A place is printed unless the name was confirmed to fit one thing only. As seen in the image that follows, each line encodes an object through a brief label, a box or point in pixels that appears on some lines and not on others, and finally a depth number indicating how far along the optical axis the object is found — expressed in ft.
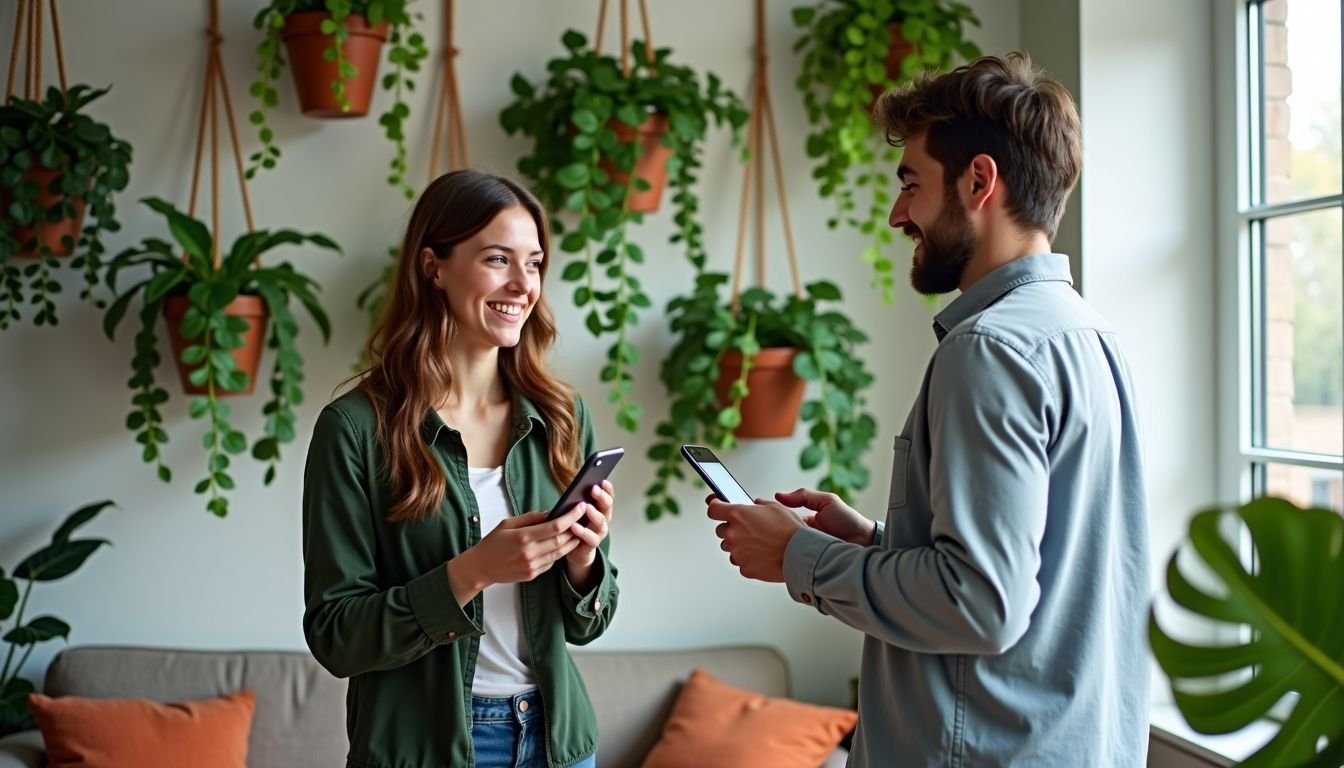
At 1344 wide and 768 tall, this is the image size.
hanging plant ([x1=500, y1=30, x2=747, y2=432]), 8.70
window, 7.86
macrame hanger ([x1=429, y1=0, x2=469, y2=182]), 9.37
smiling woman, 5.24
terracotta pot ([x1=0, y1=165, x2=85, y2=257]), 8.20
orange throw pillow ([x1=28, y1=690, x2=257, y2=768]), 7.95
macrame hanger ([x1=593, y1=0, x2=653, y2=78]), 9.11
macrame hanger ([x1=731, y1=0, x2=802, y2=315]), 9.86
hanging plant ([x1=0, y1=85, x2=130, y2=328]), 8.08
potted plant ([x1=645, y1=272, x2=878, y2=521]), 9.02
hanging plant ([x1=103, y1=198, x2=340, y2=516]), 8.23
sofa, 8.54
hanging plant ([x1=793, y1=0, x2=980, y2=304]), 9.09
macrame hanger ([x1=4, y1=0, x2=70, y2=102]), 8.68
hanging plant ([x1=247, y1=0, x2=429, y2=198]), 8.45
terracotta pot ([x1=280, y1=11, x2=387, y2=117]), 8.54
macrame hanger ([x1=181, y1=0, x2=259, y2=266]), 9.02
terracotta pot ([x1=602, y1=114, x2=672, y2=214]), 8.85
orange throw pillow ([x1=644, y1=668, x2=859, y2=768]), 8.48
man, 3.97
